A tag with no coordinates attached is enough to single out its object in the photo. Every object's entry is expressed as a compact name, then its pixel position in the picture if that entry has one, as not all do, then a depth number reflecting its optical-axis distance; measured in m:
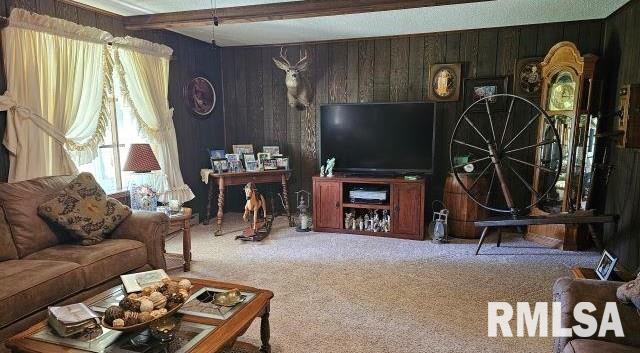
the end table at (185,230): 3.36
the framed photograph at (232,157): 4.86
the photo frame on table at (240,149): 5.13
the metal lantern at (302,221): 4.62
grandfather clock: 3.72
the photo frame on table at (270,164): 4.93
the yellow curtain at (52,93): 2.86
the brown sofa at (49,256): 2.08
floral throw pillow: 2.65
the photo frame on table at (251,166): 4.88
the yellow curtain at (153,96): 3.84
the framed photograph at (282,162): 4.99
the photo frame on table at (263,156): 4.97
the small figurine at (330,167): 4.62
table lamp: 3.40
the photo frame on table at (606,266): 2.05
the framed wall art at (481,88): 4.42
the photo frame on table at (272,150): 5.22
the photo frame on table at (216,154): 4.84
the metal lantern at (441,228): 4.11
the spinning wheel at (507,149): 4.17
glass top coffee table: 1.56
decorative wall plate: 4.81
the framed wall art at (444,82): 4.54
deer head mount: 4.86
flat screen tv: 4.34
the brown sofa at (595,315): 1.48
